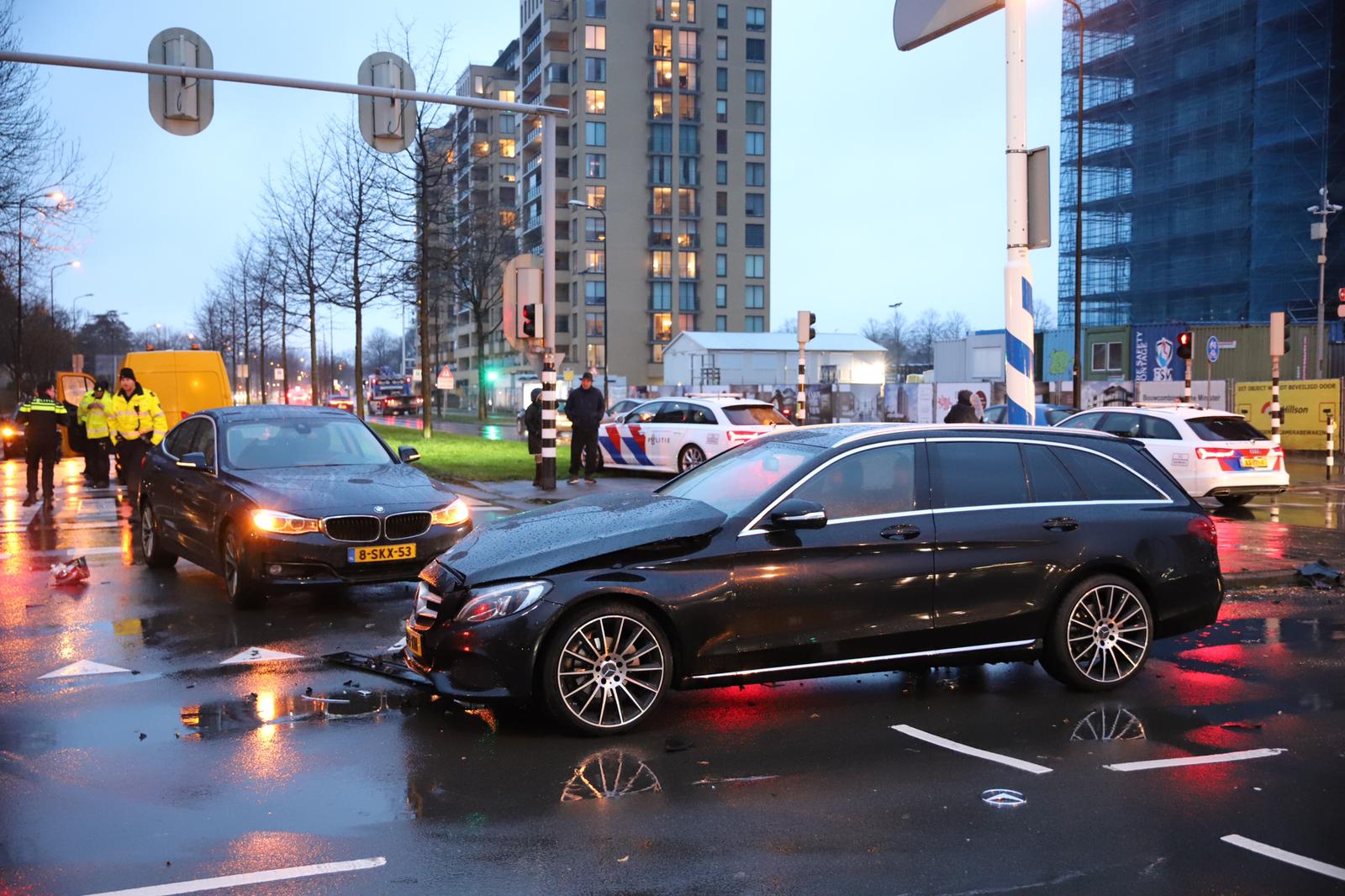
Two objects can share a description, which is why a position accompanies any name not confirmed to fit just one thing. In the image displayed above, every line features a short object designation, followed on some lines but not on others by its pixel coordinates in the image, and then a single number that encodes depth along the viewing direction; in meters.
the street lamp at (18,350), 44.81
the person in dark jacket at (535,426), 21.94
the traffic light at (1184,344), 24.91
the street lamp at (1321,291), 35.31
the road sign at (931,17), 11.12
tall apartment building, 90.69
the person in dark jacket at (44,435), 17.78
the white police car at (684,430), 21.02
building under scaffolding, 50.19
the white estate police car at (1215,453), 17.64
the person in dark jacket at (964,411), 19.03
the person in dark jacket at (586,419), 20.83
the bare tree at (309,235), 41.62
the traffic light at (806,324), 22.35
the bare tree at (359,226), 36.22
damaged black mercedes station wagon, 5.89
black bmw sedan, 9.12
